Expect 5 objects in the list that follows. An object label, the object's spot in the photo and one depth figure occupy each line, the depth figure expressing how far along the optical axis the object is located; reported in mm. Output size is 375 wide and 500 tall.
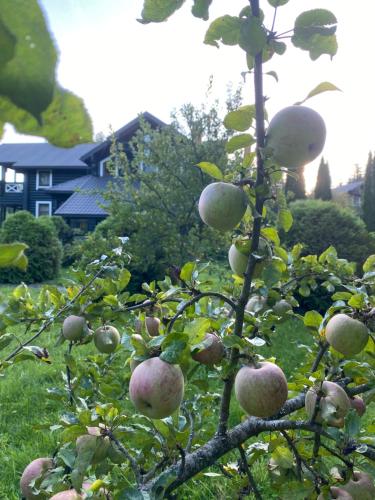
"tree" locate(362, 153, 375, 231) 21542
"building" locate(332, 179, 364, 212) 35519
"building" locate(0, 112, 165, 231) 16688
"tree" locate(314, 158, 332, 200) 25938
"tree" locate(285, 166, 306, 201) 22688
